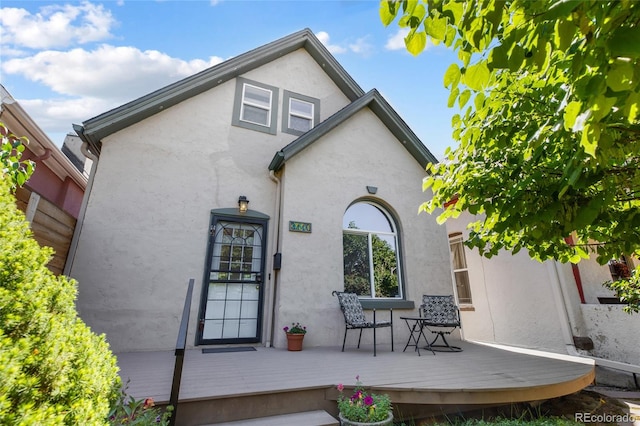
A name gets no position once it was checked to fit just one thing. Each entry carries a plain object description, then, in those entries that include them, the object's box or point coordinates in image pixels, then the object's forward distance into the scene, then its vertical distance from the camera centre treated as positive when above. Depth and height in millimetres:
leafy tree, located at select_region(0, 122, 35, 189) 2389 +1096
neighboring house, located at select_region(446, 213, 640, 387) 4984 -302
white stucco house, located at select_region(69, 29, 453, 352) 4738 +1502
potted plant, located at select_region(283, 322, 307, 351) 4600 -717
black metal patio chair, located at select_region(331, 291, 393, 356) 4570 -291
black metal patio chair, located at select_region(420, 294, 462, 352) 5040 -295
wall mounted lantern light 5520 +1719
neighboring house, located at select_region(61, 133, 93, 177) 9117 +4481
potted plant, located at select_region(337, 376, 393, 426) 2322 -976
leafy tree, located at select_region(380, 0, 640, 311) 967 +921
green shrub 971 -232
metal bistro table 5446 -694
